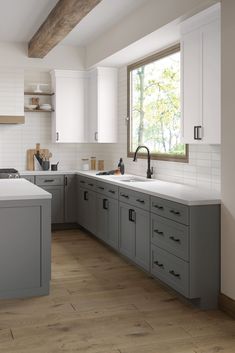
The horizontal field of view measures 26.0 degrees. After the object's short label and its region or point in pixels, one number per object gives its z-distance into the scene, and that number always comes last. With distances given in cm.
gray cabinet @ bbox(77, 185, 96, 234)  666
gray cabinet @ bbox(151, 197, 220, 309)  402
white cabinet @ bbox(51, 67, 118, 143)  734
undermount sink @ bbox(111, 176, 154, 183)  623
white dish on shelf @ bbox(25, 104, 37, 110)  763
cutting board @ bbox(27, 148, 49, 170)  774
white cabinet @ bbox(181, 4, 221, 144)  421
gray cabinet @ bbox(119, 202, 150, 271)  488
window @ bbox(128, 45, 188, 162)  584
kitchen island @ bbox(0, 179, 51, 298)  427
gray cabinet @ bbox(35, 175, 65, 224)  731
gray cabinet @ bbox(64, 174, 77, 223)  742
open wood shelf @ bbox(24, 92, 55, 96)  763
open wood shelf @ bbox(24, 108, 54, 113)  764
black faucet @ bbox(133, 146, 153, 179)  618
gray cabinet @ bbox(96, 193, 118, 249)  580
